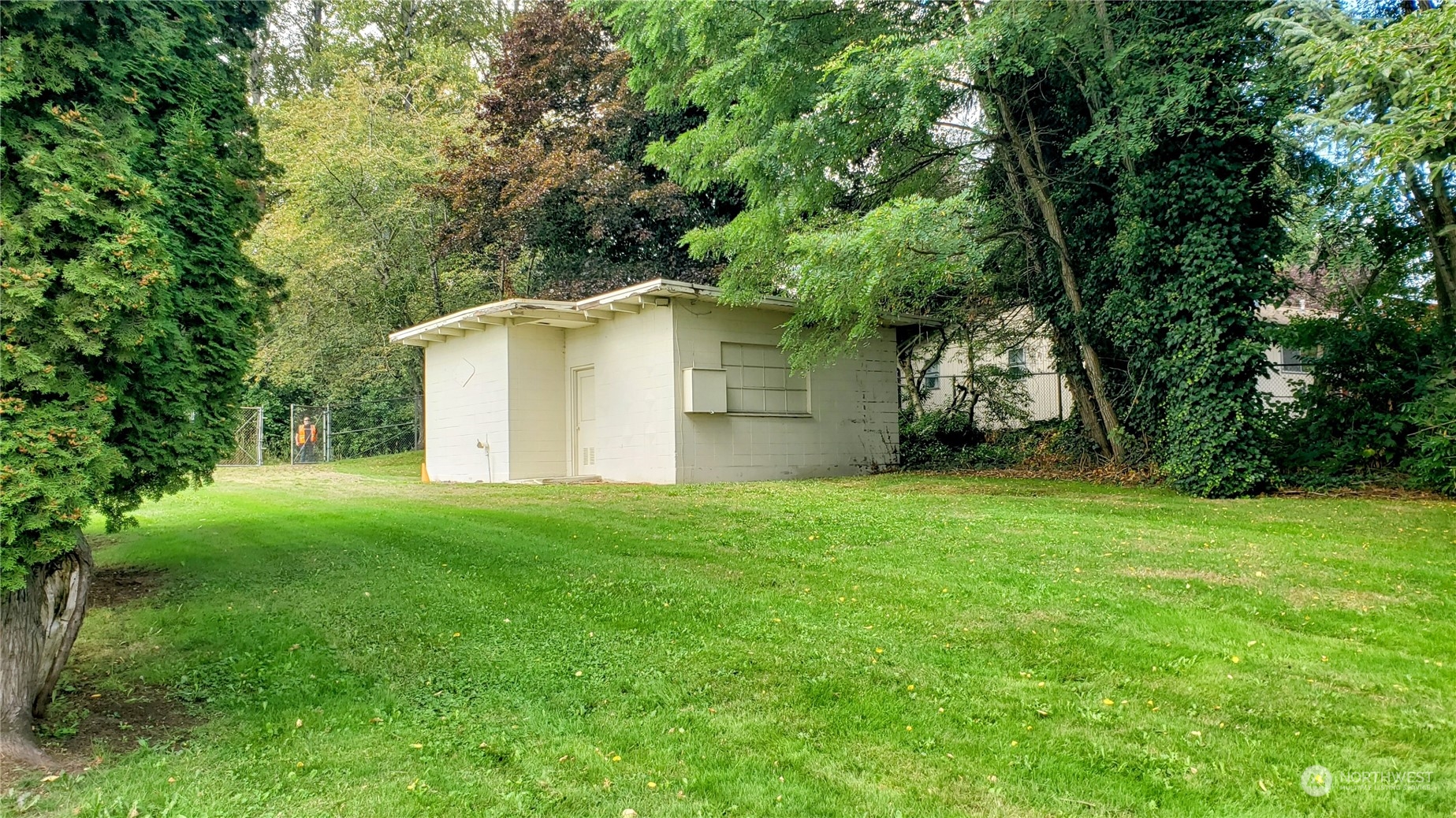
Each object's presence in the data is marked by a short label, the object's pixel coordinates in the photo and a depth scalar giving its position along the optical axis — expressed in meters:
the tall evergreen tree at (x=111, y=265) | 3.11
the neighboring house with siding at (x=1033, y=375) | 16.27
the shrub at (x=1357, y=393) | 10.23
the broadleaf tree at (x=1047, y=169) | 9.70
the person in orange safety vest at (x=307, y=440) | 23.60
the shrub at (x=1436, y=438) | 9.39
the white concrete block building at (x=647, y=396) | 13.02
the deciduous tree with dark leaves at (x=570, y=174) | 17.44
